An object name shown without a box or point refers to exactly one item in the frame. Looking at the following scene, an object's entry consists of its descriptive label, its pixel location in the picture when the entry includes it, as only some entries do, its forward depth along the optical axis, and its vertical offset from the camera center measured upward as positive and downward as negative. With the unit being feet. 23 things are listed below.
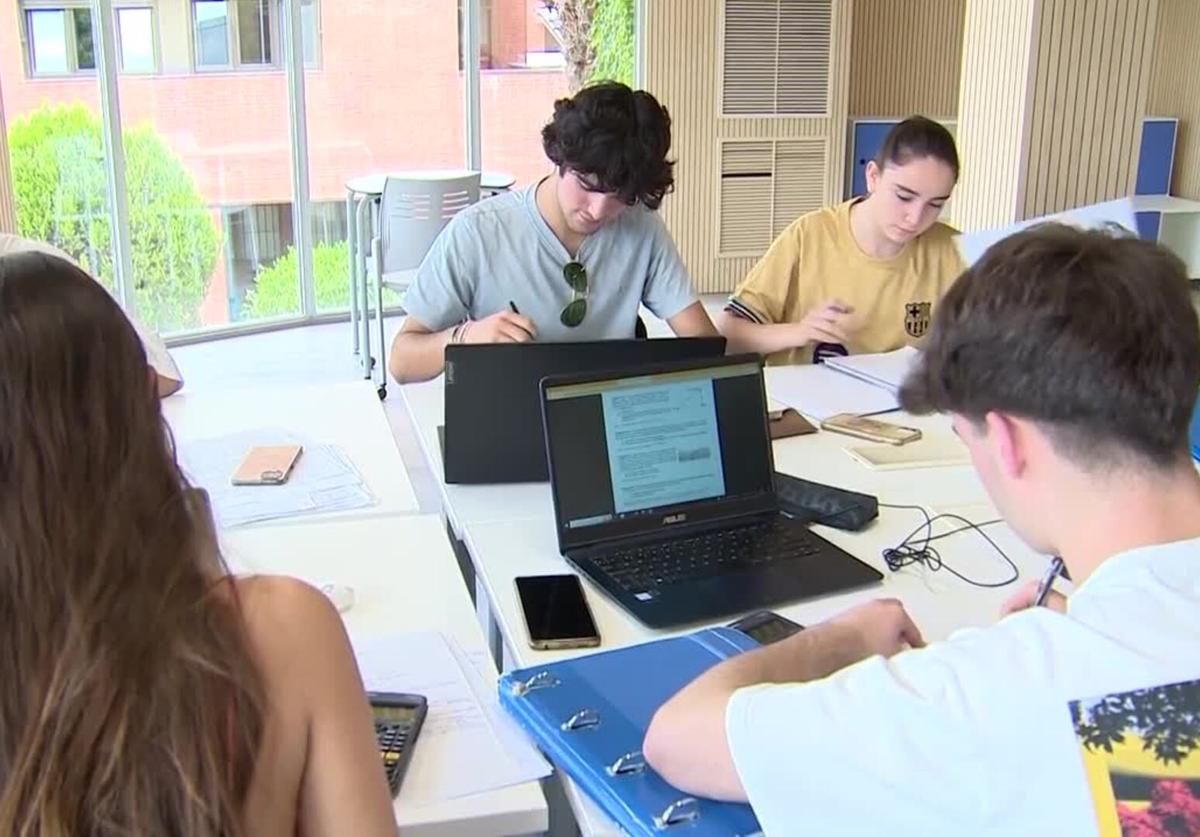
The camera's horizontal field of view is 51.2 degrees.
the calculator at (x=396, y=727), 4.29 -2.19
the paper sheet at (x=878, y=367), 8.97 -1.91
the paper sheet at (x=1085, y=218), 8.72 -0.78
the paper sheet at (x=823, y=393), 8.48 -2.00
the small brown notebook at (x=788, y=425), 7.92 -2.00
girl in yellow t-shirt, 9.67 -1.32
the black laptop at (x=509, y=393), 6.68 -1.54
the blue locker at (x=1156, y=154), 24.06 -0.94
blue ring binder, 3.81 -2.09
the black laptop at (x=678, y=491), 5.64 -1.83
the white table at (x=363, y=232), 17.99 -1.94
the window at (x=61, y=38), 17.97 +0.80
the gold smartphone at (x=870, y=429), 7.78 -2.01
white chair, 16.92 -1.61
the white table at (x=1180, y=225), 22.31 -2.12
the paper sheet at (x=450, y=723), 4.26 -2.22
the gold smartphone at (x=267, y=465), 6.98 -2.04
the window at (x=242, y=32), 19.47 +0.98
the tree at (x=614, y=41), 22.04 +1.00
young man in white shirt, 3.06 -1.23
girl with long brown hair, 2.82 -1.15
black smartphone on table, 5.08 -2.11
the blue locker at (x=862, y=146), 23.48 -0.82
